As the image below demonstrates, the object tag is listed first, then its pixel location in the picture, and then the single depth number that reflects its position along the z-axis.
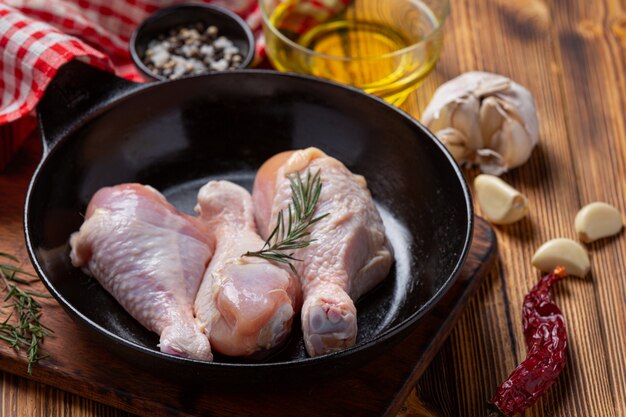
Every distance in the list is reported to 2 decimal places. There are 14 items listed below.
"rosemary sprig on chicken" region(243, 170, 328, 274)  2.11
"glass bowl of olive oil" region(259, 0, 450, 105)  2.96
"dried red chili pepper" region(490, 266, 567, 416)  2.21
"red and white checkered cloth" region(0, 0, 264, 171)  2.64
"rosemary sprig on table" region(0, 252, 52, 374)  2.20
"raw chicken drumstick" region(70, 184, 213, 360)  2.12
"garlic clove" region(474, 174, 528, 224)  2.69
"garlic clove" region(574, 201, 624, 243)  2.68
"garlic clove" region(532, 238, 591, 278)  2.57
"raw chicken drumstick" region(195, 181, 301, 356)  1.97
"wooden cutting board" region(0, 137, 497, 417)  2.11
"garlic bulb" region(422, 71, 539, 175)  2.82
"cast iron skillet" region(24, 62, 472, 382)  2.29
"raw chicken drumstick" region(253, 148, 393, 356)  1.99
